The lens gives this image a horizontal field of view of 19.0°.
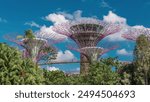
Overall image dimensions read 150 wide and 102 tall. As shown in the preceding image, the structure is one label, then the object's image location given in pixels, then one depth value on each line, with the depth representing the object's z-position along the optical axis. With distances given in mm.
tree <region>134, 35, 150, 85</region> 56719
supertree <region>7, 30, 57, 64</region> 77744
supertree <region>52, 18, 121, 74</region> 93438
